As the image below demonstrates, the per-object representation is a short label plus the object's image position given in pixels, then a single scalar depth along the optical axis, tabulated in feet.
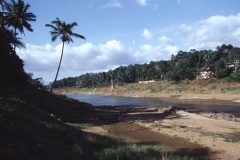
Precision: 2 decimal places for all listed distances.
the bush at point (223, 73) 243.32
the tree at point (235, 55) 254.55
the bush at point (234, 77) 218.59
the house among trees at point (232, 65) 253.85
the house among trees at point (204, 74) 266.10
